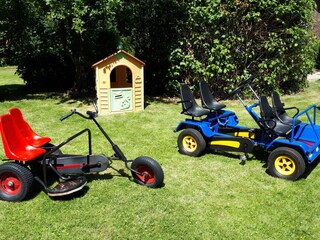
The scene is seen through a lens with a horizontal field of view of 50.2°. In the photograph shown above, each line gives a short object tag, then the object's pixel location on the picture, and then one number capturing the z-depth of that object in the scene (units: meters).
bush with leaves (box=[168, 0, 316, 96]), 9.54
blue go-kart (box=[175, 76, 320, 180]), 4.65
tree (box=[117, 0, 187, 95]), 10.16
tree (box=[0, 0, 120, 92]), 8.18
